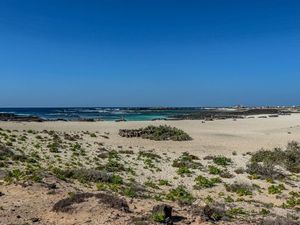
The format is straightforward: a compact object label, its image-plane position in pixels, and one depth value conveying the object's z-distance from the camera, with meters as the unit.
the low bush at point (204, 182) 10.99
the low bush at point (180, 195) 8.72
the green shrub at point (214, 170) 12.77
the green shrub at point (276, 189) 10.65
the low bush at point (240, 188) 10.35
